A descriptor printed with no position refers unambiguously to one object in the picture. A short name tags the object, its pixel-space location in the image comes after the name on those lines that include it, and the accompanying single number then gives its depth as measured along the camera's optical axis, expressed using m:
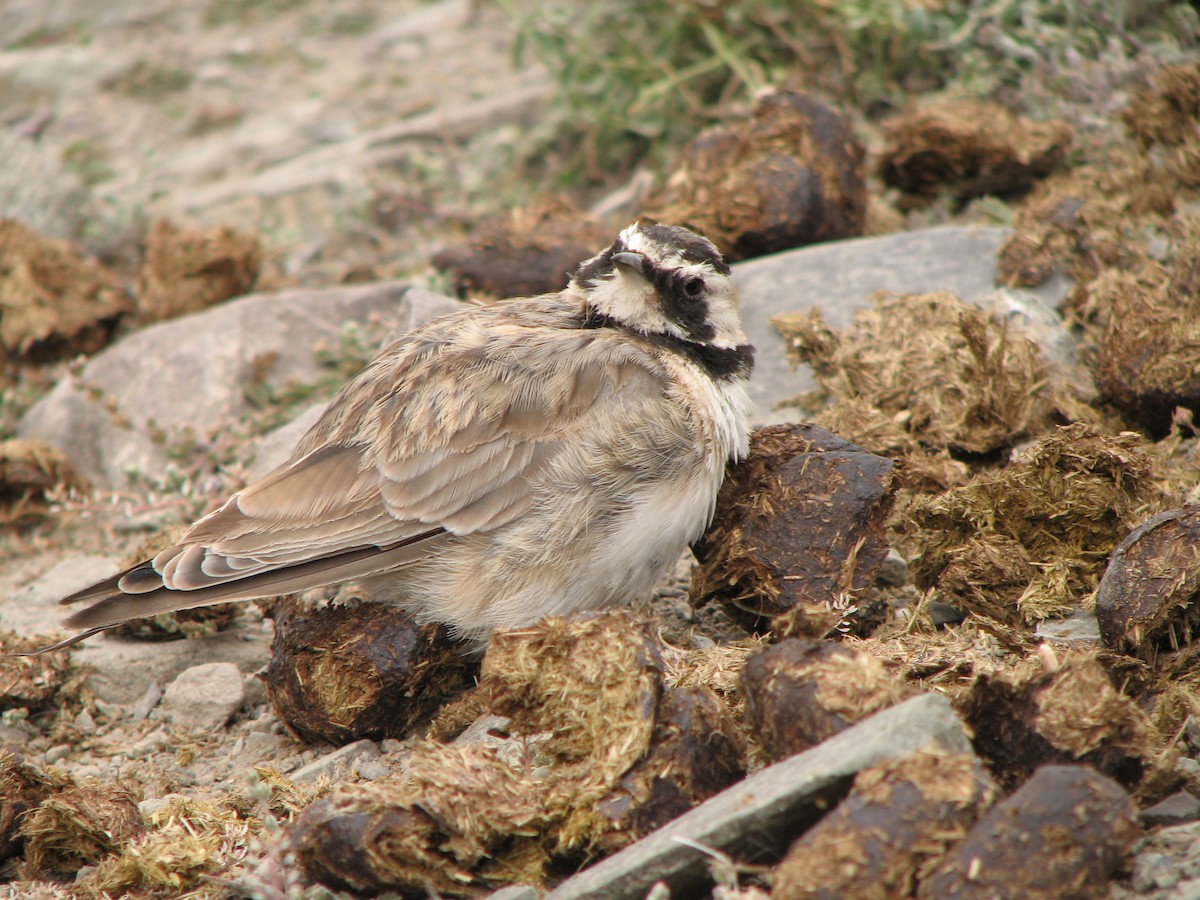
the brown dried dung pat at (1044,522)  9.18
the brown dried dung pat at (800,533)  9.02
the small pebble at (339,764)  8.82
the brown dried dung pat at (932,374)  10.86
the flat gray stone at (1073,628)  8.79
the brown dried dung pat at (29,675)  9.87
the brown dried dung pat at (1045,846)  5.53
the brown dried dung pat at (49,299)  15.32
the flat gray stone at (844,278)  12.95
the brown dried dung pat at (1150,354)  10.47
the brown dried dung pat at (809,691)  6.72
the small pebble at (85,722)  9.96
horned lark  9.26
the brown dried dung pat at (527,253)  13.77
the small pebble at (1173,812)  6.89
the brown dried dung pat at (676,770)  6.95
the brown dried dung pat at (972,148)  14.39
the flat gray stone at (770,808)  6.19
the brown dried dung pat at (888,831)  5.73
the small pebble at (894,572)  10.30
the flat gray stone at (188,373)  13.73
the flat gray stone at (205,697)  9.91
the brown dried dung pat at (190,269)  15.80
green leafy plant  15.41
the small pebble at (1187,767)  7.13
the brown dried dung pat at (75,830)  7.95
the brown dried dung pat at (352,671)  8.91
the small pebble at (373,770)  8.79
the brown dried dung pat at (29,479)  12.97
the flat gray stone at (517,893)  6.70
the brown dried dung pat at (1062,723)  6.66
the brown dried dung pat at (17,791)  8.07
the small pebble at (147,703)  10.16
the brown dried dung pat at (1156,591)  7.97
